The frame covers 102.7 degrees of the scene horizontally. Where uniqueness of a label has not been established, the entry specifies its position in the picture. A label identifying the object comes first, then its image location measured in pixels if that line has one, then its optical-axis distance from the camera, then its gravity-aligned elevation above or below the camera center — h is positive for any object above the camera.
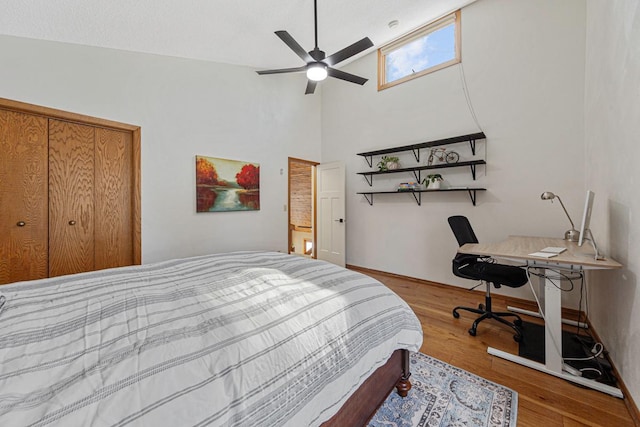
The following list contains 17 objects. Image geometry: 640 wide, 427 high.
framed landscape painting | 3.45 +0.39
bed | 0.62 -0.43
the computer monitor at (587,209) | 1.81 +0.02
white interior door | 4.66 +0.00
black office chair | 2.23 -0.56
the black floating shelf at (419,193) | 3.25 +0.28
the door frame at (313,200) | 4.65 +0.25
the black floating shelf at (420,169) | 3.18 +0.61
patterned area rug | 1.40 -1.13
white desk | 1.58 -0.55
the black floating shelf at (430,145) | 3.18 +0.93
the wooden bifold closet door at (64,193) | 2.30 +0.19
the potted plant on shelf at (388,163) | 3.95 +0.77
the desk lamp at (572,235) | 2.45 -0.22
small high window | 3.51 +2.40
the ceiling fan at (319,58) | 2.30 +1.48
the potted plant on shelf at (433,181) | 3.46 +0.42
